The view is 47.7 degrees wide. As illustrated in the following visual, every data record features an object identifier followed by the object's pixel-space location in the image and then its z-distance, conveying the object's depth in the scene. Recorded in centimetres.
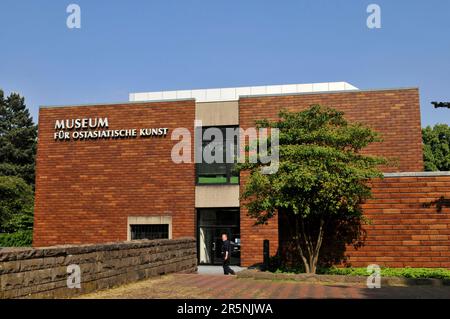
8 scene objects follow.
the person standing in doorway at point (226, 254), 1890
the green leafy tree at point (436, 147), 5131
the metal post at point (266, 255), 1752
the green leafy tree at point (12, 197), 3478
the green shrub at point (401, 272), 1427
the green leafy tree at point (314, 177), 1486
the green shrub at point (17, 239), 3250
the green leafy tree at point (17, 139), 5741
